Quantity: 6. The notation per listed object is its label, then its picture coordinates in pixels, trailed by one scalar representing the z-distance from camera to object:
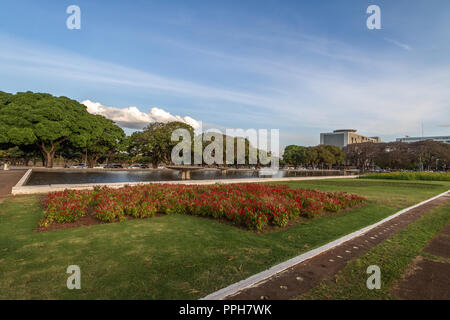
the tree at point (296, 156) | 84.83
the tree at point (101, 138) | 42.65
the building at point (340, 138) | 138.20
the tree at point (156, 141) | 48.75
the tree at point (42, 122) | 33.95
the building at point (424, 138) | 152.05
